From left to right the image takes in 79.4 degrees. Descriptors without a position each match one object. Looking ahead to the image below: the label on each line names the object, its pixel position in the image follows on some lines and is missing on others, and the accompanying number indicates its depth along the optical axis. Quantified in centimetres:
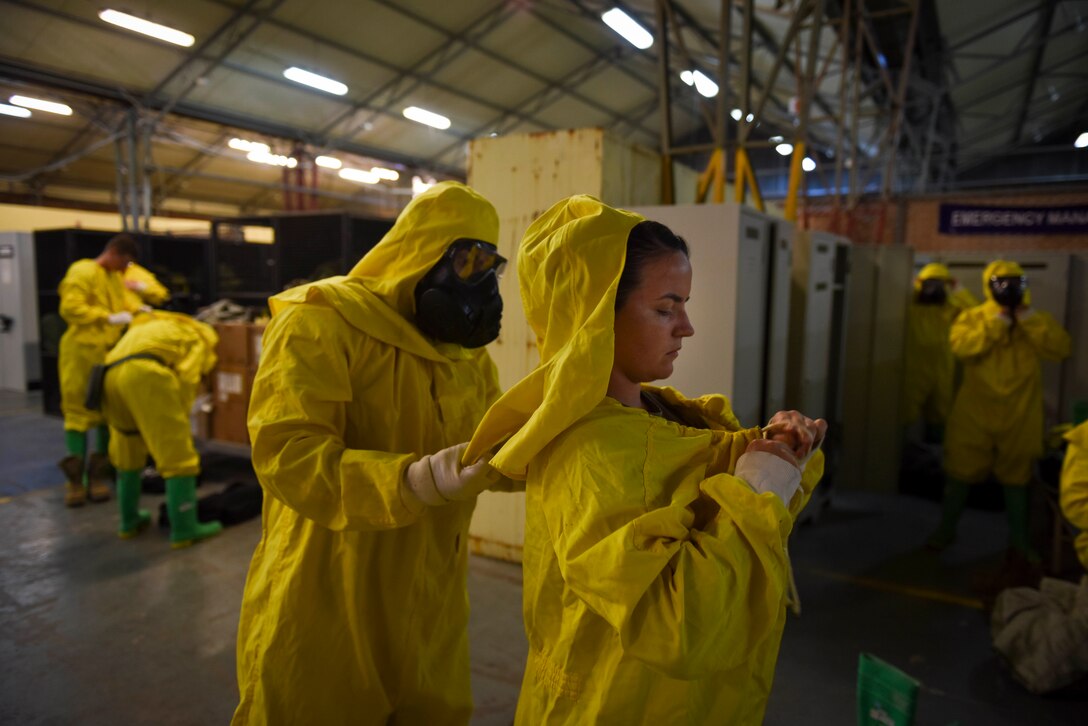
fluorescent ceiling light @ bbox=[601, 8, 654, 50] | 922
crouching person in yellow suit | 374
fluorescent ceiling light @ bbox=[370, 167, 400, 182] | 1359
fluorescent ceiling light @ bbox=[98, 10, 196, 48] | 770
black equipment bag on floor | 429
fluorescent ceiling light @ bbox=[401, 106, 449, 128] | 1181
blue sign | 789
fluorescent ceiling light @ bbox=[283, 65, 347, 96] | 978
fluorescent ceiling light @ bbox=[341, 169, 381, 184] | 1333
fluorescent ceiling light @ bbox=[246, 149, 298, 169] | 1138
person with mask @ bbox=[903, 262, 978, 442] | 505
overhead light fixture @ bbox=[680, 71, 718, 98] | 1170
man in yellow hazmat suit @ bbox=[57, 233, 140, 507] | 477
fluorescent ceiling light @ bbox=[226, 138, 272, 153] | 1154
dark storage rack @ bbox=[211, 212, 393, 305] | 537
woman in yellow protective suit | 82
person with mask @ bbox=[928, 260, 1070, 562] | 371
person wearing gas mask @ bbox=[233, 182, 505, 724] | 131
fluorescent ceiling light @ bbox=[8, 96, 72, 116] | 888
